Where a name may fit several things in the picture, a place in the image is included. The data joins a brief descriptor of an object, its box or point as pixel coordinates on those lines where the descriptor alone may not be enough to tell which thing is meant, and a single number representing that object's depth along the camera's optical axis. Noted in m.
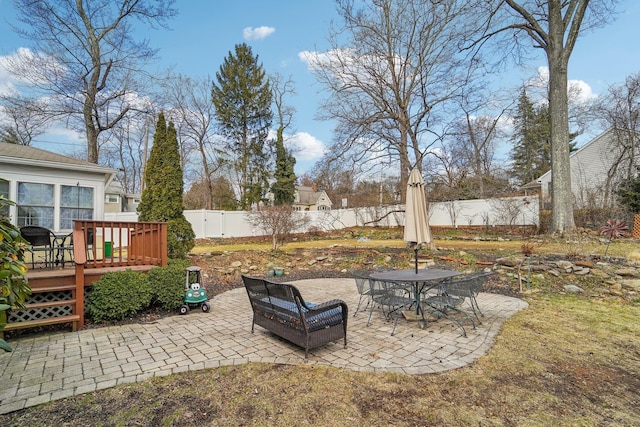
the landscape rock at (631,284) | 6.28
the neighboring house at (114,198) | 20.70
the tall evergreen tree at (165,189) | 8.60
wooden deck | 4.25
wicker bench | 3.38
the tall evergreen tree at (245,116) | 23.73
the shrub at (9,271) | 1.83
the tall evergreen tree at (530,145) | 28.06
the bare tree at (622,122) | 16.19
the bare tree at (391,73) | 11.38
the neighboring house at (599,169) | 15.66
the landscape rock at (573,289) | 6.39
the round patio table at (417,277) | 4.29
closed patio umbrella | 4.78
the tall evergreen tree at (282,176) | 24.31
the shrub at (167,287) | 5.14
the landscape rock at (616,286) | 6.32
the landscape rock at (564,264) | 7.24
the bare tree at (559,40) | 12.25
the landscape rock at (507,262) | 7.68
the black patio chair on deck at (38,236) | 5.73
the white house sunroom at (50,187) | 7.03
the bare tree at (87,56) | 14.37
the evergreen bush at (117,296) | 4.65
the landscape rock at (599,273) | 6.79
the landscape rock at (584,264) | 7.15
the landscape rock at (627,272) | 6.77
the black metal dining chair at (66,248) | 5.79
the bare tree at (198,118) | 22.94
